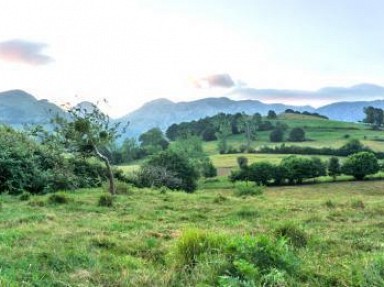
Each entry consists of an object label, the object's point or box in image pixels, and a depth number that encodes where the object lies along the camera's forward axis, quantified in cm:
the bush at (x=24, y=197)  2427
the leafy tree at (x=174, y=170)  5097
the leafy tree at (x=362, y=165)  8542
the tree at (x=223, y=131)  14825
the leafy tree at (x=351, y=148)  12458
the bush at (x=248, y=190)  3484
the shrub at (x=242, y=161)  10169
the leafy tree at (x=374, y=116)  18900
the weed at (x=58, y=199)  2174
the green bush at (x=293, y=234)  1027
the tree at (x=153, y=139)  14585
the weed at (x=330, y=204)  2224
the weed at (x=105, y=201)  2136
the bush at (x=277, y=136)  15525
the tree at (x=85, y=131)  2617
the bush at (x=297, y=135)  15339
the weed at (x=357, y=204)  2111
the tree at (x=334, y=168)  8950
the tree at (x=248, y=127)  16075
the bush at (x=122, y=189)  2991
